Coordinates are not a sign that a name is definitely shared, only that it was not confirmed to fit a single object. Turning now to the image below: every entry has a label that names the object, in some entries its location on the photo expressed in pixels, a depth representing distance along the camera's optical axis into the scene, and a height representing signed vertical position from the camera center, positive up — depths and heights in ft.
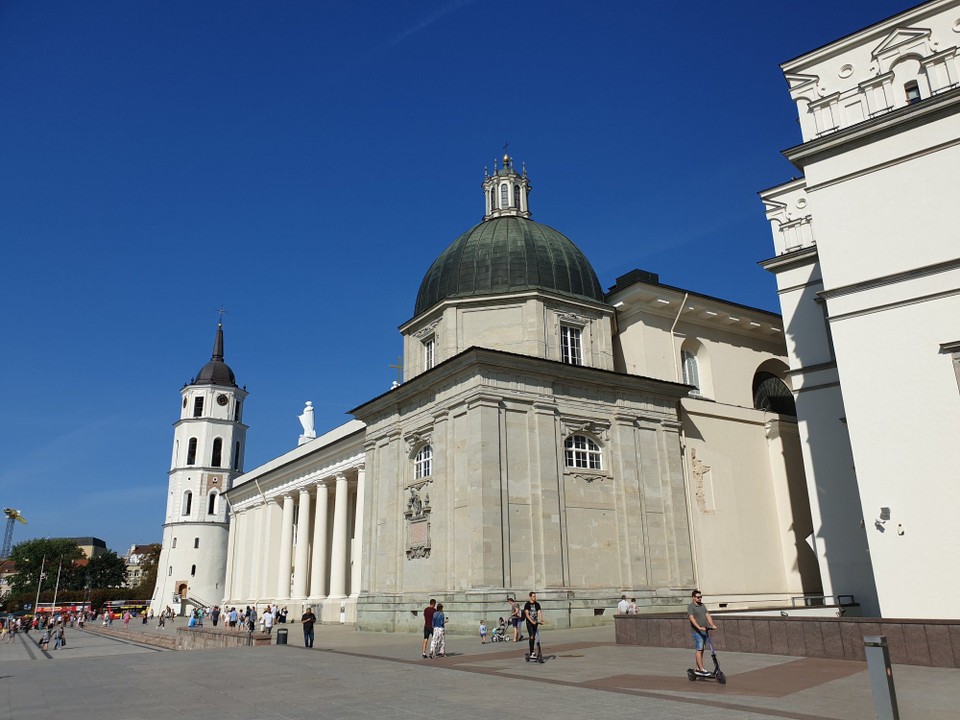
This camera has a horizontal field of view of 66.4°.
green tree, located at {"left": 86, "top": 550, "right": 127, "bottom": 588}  446.60 +19.58
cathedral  91.86 +20.53
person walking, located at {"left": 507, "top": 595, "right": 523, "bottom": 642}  72.90 -2.07
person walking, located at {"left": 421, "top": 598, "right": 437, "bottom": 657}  61.98 -1.88
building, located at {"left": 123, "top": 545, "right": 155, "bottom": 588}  619.26 +22.82
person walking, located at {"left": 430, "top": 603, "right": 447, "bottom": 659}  60.80 -2.92
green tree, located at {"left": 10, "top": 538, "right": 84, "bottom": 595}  409.69 +23.87
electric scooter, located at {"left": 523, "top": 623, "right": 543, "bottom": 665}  55.14 -4.20
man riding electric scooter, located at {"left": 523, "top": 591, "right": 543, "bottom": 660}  56.13 -1.35
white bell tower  248.32 +38.99
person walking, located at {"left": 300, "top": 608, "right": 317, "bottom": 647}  78.23 -2.49
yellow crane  473.67 +55.53
